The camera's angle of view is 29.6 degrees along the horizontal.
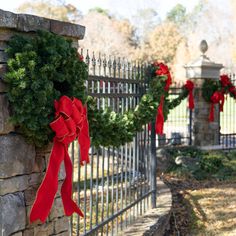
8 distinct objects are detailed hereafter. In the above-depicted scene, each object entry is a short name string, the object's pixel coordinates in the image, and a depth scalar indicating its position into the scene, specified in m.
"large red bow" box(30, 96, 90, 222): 2.95
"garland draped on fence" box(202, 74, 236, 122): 11.16
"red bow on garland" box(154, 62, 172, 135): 5.81
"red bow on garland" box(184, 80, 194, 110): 10.71
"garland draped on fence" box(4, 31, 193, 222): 2.86
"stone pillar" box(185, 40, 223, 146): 11.37
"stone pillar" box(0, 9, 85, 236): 2.88
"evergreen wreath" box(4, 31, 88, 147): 2.85
